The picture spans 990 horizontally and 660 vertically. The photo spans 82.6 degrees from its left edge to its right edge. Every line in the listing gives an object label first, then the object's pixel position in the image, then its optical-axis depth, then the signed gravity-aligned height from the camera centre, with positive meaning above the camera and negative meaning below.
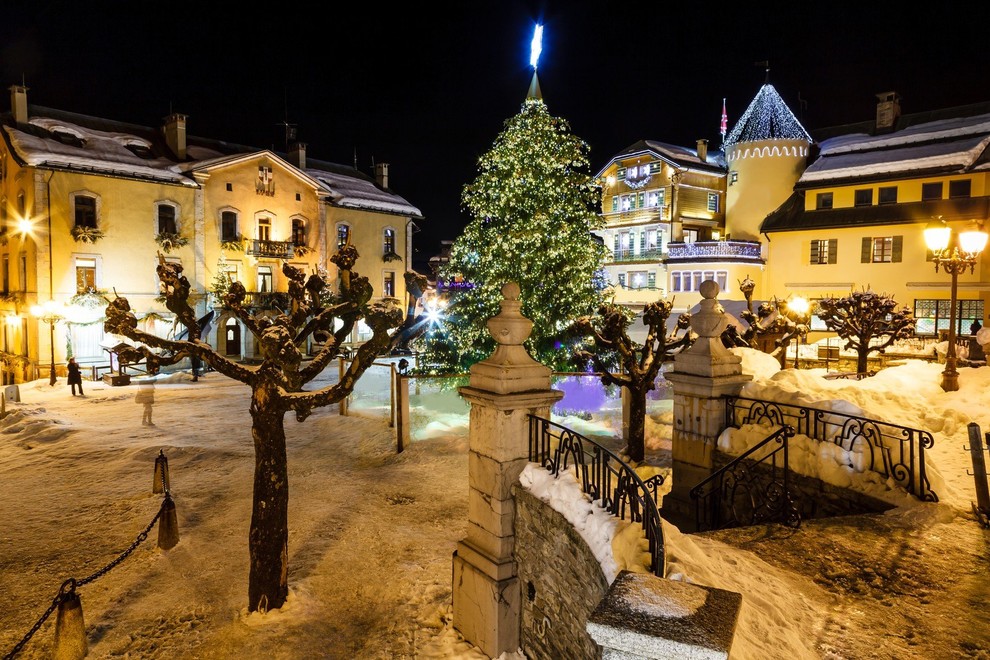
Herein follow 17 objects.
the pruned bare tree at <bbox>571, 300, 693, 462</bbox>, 12.98 -1.01
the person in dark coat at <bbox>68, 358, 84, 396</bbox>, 22.00 -2.68
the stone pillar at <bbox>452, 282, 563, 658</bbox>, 6.84 -1.92
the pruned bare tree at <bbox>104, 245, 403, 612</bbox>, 7.51 -1.13
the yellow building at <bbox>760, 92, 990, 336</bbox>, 28.92 +5.65
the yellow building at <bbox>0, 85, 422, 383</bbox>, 27.91 +4.71
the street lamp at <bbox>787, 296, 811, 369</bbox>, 23.36 +0.20
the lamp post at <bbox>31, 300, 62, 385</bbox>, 25.83 -0.37
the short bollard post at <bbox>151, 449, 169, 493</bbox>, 11.16 -3.49
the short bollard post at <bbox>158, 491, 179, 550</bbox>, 9.39 -3.70
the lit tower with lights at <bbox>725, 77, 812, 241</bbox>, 39.06 +10.66
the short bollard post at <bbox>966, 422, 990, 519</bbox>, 6.94 -1.98
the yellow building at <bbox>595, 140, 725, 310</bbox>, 41.09 +7.57
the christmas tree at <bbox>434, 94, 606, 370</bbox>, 16.77 +2.17
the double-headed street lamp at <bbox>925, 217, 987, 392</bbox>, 11.38 +1.33
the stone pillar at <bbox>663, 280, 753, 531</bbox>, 9.10 -1.41
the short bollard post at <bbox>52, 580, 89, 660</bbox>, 6.48 -3.74
